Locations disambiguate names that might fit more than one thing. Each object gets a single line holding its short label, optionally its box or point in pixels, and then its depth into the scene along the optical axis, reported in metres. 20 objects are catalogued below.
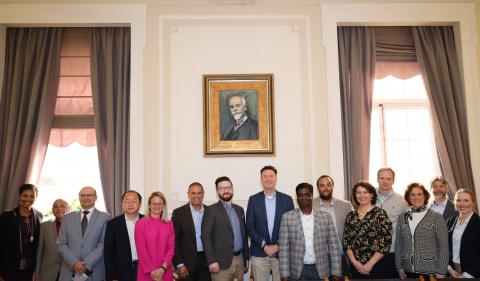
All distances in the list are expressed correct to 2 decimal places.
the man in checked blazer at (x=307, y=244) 4.00
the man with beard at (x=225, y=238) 4.25
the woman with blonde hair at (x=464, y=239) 3.94
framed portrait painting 5.66
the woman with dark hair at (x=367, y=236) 3.98
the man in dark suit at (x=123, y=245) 4.11
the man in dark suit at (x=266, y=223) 4.36
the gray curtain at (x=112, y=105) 5.68
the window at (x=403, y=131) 6.11
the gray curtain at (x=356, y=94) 5.80
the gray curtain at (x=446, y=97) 5.80
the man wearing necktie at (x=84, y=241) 4.23
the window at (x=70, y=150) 5.93
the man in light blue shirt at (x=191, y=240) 4.28
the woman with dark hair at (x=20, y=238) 4.57
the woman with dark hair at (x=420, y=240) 3.93
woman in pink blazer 4.02
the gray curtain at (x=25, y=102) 5.66
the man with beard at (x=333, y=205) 4.42
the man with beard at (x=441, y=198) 4.58
